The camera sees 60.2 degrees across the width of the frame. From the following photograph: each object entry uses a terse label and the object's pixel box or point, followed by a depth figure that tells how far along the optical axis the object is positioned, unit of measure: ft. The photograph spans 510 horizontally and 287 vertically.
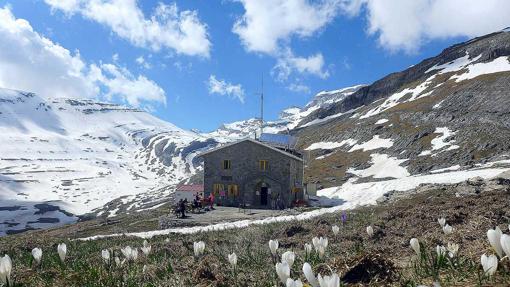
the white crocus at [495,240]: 13.79
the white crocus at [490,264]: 12.40
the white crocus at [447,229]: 22.94
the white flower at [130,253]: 22.54
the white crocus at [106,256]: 22.13
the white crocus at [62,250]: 21.79
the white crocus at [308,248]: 21.23
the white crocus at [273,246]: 21.01
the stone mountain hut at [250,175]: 179.63
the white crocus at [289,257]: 16.78
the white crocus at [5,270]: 15.64
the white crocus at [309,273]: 12.33
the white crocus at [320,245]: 19.78
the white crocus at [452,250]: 16.18
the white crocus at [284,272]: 13.28
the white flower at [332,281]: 10.71
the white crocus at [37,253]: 21.70
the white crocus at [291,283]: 10.94
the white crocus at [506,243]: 12.63
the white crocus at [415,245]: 17.60
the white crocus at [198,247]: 23.16
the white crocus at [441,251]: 15.93
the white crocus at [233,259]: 18.90
